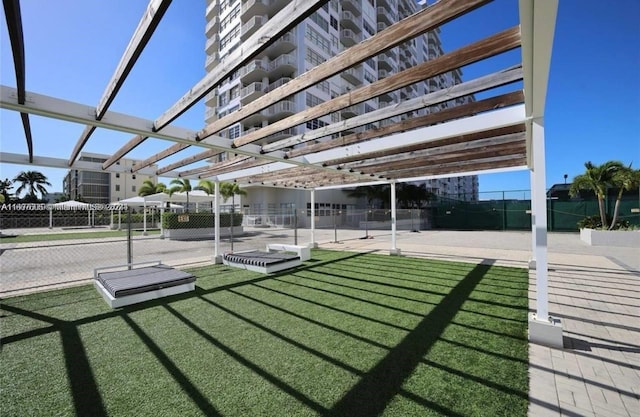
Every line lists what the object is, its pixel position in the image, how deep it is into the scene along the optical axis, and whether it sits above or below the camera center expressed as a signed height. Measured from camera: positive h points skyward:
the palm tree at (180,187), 24.29 +2.38
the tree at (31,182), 58.53 +7.38
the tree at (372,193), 40.00 +2.65
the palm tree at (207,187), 27.10 +2.65
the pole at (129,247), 7.41 -0.84
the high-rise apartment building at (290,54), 34.22 +20.91
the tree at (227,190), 27.92 +2.38
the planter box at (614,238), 13.45 -1.48
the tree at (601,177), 15.25 +1.65
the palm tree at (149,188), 30.91 +2.89
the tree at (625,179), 14.37 +1.41
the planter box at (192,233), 18.84 -1.32
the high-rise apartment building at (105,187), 61.97 +6.33
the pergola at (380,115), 2.29 +1.38
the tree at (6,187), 51.97 +5.82
